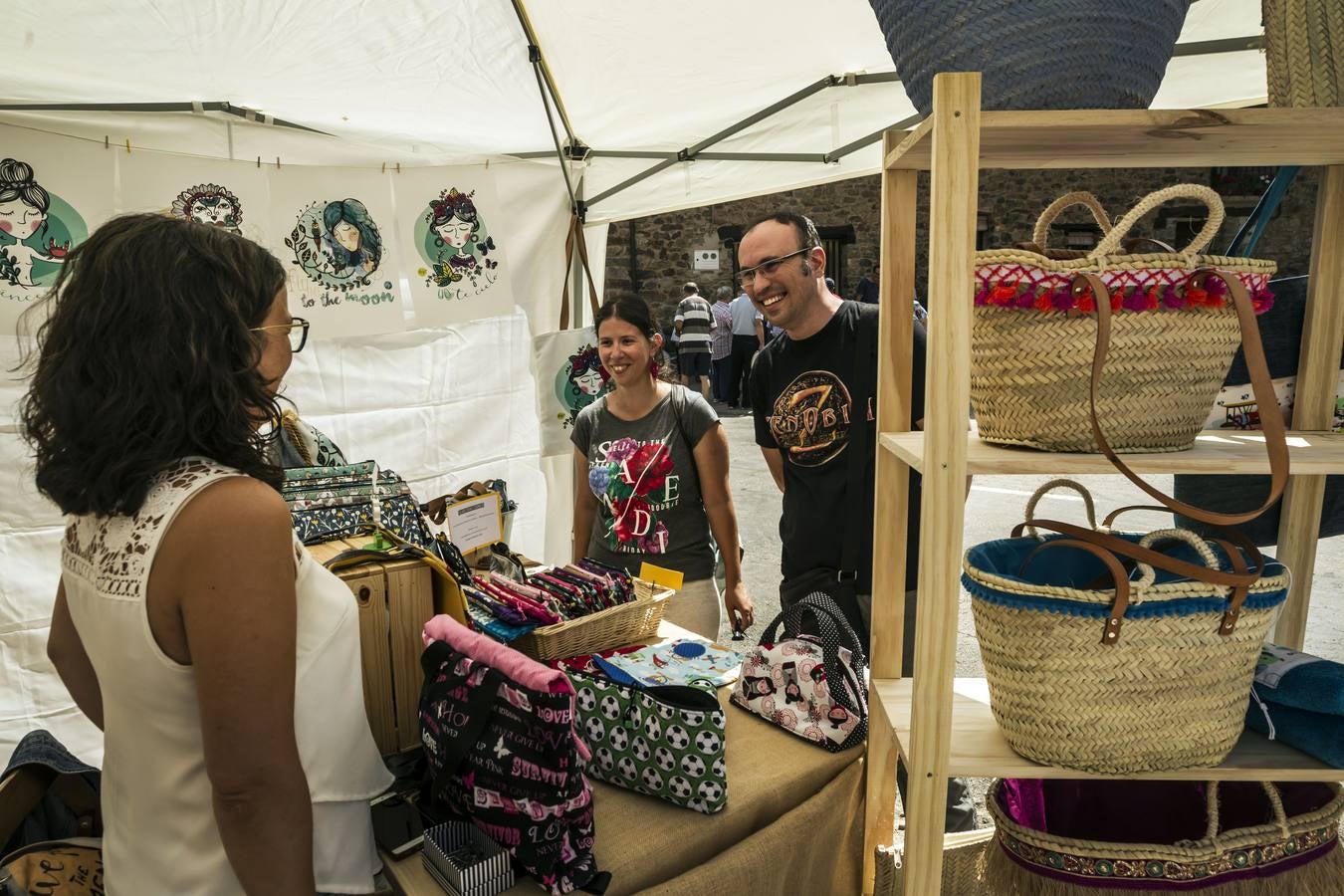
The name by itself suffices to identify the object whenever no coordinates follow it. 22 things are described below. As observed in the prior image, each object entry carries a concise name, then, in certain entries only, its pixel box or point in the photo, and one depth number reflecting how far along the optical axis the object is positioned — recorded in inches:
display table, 54.0
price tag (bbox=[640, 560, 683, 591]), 90.0
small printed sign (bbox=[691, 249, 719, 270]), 548.1
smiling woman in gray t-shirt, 109.8
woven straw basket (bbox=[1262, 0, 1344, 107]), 47.6
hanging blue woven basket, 43.4
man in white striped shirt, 453.4
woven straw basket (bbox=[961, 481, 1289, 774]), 45.8
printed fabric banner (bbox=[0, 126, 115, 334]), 104.7
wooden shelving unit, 43.9
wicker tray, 70.0
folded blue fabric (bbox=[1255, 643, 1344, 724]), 49.7
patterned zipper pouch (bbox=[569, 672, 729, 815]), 55.9
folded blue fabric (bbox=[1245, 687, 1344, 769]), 49.7
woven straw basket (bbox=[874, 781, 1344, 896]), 51.8
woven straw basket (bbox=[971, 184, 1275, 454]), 44.4
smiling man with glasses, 90.4
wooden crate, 63.2
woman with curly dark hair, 42.2
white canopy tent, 96.0
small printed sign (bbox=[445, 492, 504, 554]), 86.5
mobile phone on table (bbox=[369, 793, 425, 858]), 54.1
